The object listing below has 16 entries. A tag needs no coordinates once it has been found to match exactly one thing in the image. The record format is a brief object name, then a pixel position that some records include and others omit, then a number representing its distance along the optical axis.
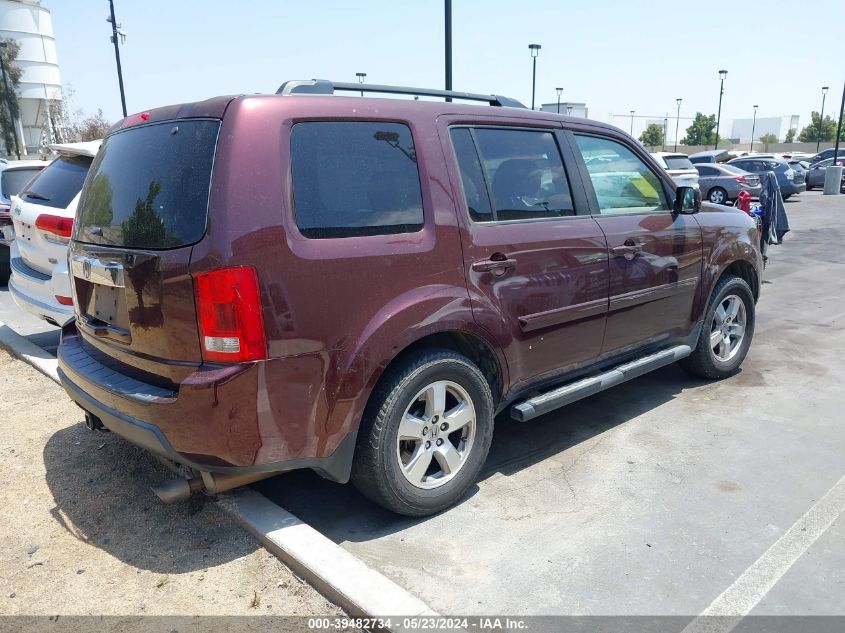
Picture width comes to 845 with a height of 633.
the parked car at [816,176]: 30.30
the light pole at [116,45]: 21.64
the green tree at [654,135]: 79.62
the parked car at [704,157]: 27.64
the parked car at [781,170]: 24.56
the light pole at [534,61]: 25.25
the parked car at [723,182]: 22.36
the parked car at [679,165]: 19.55
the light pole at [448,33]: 10.40
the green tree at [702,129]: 85.13
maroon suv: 2.73
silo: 62.75
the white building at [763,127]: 124.31
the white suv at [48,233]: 5.25
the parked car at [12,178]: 8.24
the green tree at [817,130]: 82.94
